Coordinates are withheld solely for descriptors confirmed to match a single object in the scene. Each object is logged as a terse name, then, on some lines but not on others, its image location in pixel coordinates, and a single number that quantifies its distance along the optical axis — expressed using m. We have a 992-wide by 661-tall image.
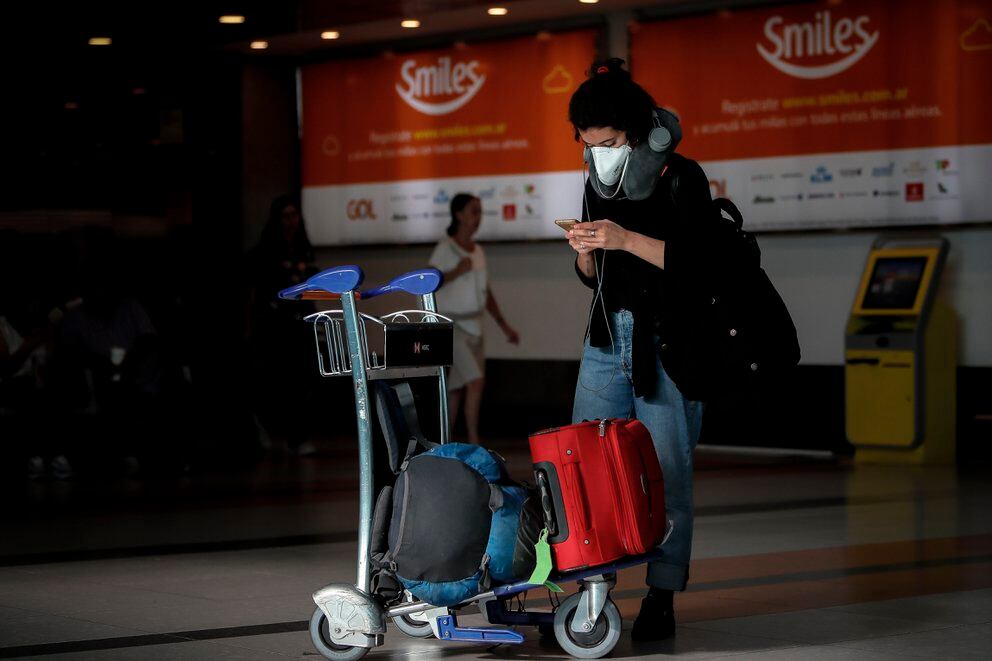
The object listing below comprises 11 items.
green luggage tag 7.22
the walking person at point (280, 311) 18.18
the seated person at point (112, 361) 16.54
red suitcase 7.25
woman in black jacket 7.60
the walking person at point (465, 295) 18.20
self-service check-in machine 17.46
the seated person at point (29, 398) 16.44
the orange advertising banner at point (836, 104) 17.78
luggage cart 7.29
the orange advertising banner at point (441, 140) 21.44
